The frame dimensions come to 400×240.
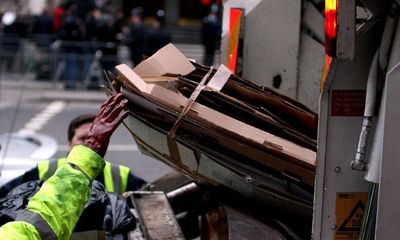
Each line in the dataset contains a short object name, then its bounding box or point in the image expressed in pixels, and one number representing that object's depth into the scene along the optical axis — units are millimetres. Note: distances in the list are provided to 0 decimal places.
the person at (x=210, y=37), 19766
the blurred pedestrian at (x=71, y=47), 18056
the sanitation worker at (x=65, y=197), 2861
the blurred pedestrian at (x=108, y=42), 17750
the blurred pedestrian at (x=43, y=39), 18500
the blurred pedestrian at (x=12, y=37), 19172
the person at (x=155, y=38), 17297
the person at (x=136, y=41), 17422
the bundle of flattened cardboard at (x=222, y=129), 3277
